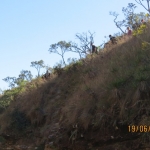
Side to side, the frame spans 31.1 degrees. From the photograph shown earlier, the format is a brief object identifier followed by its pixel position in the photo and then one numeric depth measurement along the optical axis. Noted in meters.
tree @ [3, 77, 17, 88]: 26.83
